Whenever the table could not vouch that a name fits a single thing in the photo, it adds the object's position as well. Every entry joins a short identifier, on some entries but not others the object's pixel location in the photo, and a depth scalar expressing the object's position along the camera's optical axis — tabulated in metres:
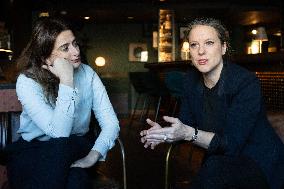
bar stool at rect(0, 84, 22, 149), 2.61
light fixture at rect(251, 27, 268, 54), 9.72
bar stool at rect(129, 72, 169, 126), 6.59
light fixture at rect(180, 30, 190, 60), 8.71
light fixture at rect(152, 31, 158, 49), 11.53
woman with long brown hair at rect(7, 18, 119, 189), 1.75
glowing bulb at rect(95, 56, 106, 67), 12.33
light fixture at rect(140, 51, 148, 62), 12.42
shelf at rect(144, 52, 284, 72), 4.52
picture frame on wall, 12.51
